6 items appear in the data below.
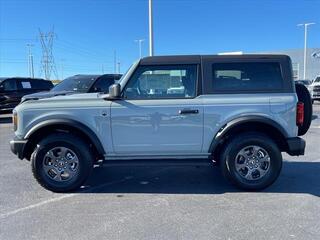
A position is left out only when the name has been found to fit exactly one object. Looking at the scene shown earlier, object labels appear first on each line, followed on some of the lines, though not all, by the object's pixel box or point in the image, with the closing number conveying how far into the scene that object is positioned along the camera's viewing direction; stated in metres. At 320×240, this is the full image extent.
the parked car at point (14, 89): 10.78
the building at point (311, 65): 38.43
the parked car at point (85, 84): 7.78
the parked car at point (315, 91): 15.92
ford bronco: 3.63
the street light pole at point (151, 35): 12.89
